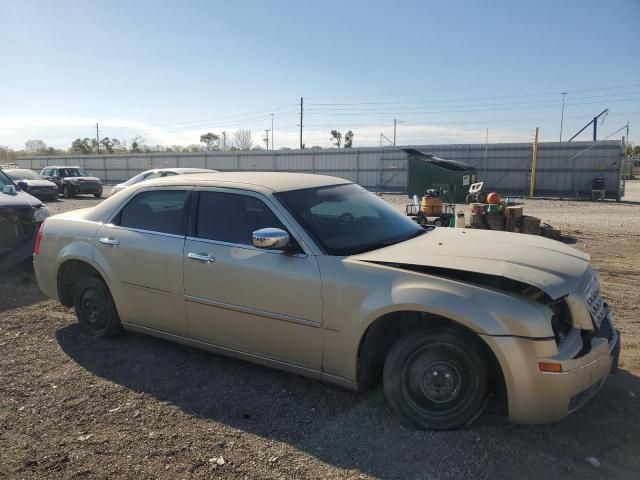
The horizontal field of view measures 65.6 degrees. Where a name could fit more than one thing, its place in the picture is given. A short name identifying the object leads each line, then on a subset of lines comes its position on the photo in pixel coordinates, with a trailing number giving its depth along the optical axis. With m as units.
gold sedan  2.79
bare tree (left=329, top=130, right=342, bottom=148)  75.19
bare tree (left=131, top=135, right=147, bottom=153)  69.06
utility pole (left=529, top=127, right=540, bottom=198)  25.20
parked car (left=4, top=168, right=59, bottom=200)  21.45
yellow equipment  10.12
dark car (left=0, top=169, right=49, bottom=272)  7.02
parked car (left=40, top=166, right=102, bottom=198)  23.97
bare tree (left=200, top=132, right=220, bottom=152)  75.56
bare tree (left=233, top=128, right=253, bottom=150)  70.00
